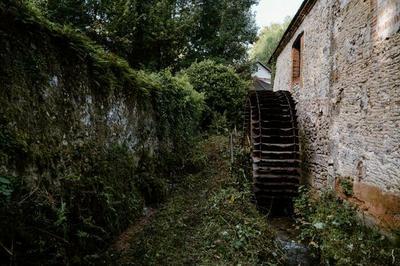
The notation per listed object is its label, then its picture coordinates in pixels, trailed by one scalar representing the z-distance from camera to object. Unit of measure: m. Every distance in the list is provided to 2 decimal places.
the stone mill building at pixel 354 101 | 4.22
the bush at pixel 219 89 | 13.16
